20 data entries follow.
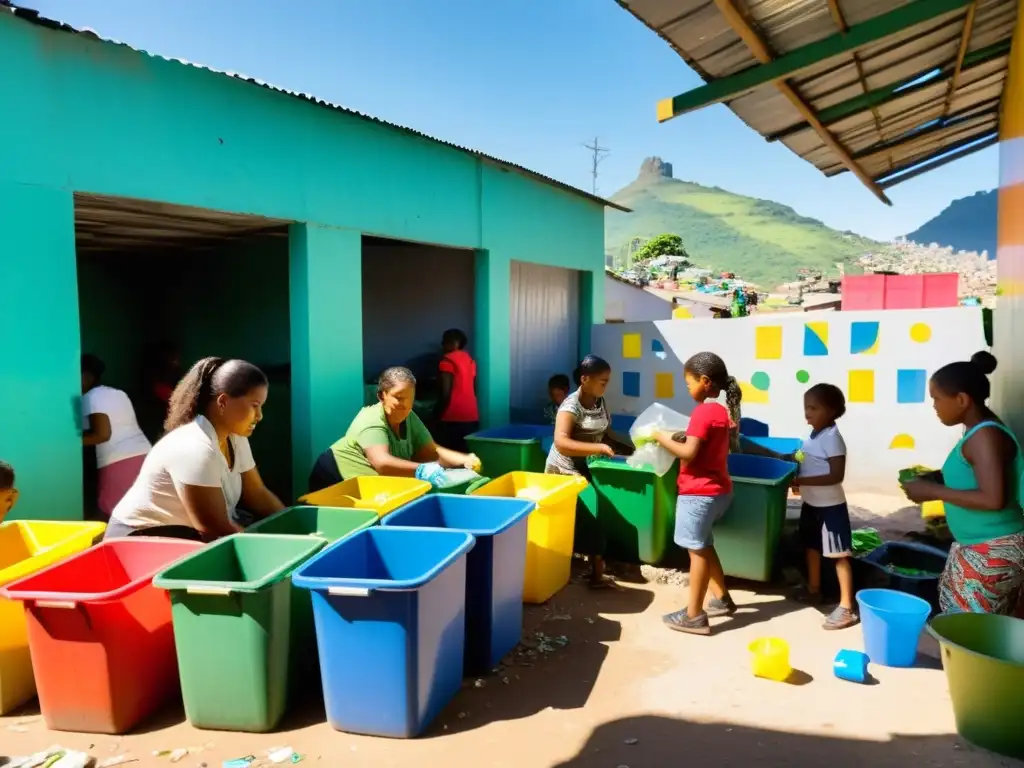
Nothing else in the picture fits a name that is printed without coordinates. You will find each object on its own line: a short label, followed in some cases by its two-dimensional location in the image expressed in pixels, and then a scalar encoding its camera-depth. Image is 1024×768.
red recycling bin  3.08
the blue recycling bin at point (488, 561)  3.88
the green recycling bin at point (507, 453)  6.94
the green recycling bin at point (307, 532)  3.56
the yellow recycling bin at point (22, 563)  3.35
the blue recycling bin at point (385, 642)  3.08
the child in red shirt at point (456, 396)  7.50
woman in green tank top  3.42
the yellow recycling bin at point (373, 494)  4.31
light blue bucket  3.91
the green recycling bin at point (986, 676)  2.93
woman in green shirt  4.92
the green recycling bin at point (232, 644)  3.09
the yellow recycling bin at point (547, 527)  4.76
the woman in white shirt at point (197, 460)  3.56
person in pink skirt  4.68
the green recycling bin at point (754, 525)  5.15
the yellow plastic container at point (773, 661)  3.83
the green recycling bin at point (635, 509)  5.50
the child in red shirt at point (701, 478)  4.40
